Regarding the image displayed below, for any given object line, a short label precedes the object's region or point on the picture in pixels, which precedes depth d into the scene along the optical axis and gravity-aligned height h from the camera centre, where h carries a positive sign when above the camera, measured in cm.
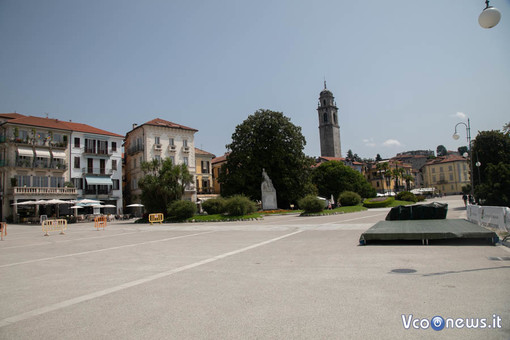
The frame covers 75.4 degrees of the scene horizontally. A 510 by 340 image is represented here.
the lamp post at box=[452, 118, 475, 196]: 2582 +424
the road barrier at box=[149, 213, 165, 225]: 3119 -181
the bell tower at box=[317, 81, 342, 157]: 12075 +2389
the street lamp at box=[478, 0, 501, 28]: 703 +357
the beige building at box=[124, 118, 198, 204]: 5247 +833
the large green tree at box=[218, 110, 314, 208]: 4266 +454
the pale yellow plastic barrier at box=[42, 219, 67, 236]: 2257 -203
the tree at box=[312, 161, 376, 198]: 7100 +247
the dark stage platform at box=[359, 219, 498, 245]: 1012 -149
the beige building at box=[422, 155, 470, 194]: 11475 +413
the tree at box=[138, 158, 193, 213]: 3394 +117
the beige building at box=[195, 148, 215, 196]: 6091 +457
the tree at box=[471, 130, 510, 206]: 3575 +374
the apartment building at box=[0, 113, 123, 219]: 4112 +544
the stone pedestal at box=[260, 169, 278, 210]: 4047 -2
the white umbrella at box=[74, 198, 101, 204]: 3987 -5
